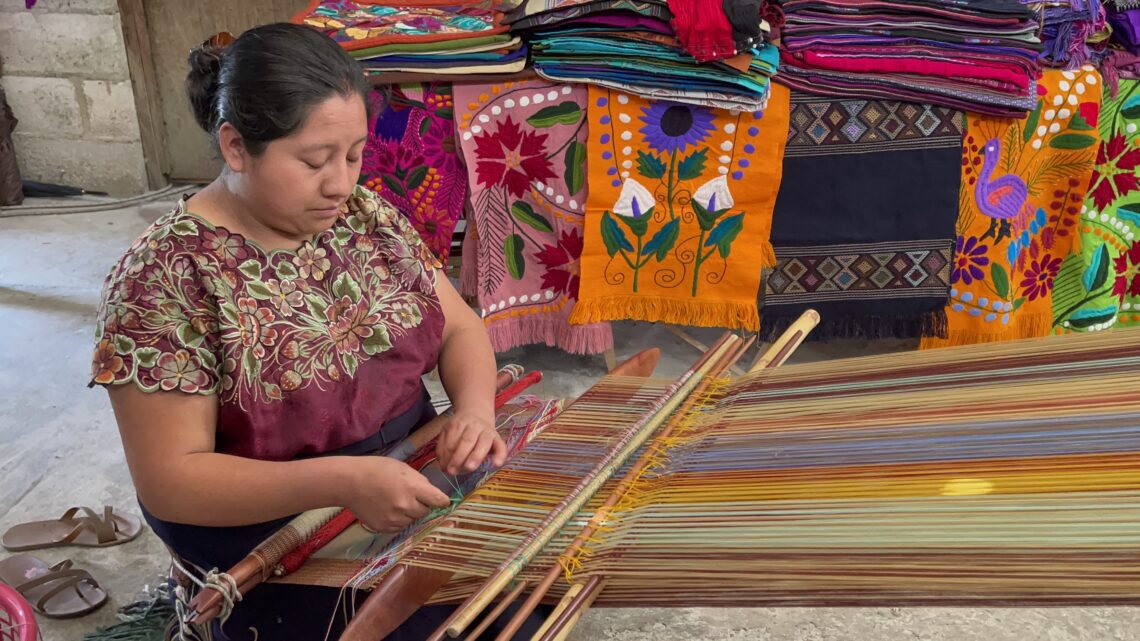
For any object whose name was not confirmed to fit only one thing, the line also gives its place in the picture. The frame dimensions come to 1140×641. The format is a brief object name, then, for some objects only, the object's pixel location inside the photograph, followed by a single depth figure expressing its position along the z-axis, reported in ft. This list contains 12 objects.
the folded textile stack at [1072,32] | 7.81
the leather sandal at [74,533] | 6.73
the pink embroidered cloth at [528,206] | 8.11
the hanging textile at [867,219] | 8.04
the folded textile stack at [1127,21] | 7.90
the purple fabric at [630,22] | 7.65
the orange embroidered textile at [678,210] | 8.03
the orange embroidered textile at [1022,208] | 7.97
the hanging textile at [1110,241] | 8.13
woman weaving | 3.77
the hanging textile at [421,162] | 8.20
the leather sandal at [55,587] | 6.13
